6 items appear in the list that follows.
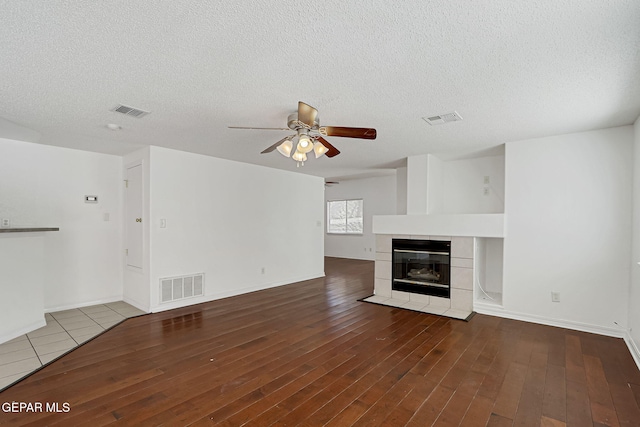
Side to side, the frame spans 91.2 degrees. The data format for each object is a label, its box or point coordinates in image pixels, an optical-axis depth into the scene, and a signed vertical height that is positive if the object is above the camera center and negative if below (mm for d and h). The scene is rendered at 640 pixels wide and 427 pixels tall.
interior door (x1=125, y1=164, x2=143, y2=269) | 4532 -123
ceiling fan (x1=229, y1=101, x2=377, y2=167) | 2701 +700
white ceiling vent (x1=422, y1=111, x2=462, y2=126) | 3129 +964
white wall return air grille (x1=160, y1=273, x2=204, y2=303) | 4453 -1154
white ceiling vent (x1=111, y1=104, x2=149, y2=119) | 2918 +943
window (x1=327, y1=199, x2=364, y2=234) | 9844 -194
